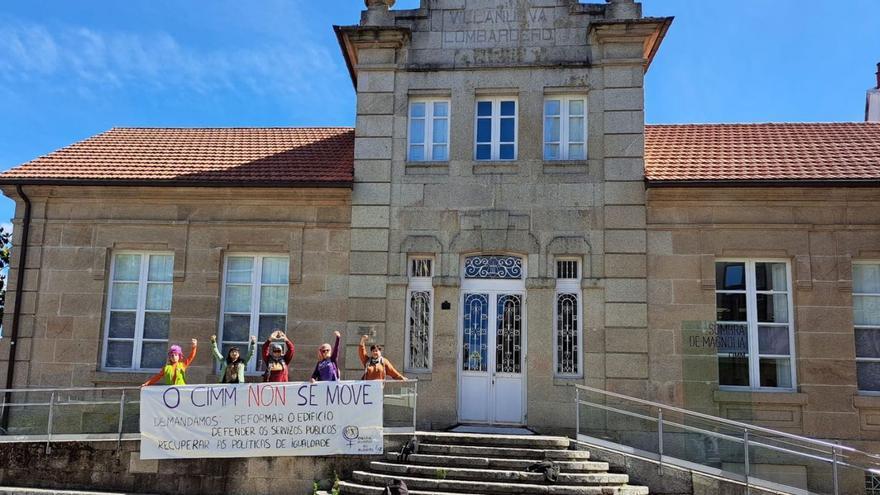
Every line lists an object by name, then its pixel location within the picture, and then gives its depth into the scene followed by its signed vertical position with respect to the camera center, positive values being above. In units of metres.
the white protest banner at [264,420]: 10.54 -1.02
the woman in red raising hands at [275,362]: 11.09 -0.20
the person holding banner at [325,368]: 10.88 -0.27
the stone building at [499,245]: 12.17 +1.82
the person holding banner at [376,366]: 11.05 -0.22
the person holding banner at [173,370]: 11.09 -0.36
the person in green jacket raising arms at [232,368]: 11.11 -0.31
